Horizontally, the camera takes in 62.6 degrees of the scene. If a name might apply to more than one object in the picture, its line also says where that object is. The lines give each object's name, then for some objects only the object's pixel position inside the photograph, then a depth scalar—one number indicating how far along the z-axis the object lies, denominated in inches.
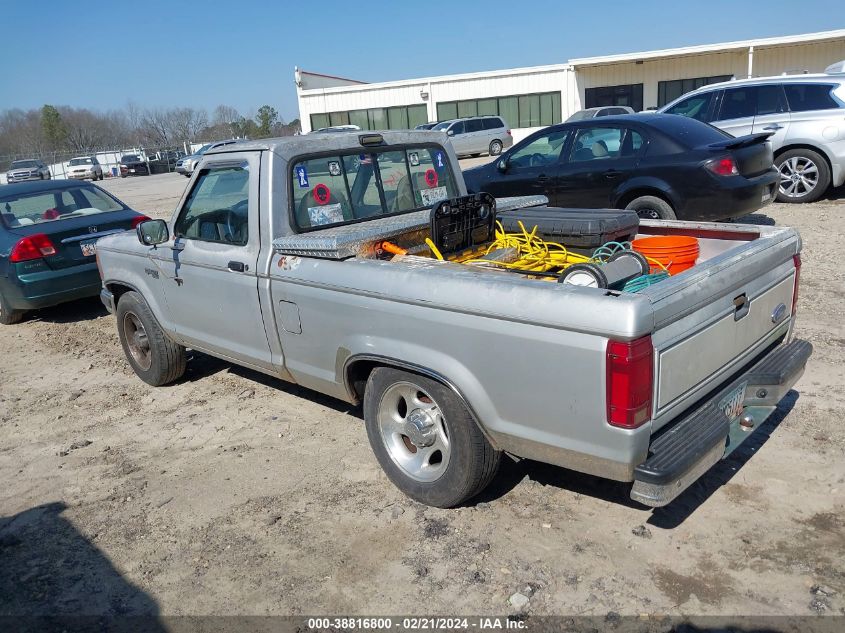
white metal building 1154.7
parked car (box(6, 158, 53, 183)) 1497.0
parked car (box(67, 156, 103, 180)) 1622.5
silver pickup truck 106.3
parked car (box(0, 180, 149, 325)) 284.5
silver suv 388.8
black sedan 297.6
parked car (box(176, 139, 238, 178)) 1304.9
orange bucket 150.3
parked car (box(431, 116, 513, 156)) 1087.6
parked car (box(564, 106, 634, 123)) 920.3
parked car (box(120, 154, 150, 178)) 1710.1
